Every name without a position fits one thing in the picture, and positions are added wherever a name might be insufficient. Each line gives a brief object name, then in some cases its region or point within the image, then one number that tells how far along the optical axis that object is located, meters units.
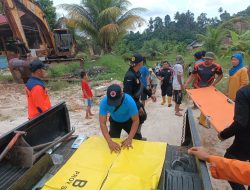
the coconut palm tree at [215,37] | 11.70
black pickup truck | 1.69
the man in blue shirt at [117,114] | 2.14
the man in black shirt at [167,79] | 5.35
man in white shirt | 4.74
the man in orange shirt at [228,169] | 1.31
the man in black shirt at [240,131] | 1.77
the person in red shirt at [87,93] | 4.83
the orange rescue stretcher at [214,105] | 2.73
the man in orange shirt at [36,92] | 2.54
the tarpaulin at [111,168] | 1.58
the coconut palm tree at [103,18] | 12.17
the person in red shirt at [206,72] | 4.07
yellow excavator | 7.70
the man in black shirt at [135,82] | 2.96
